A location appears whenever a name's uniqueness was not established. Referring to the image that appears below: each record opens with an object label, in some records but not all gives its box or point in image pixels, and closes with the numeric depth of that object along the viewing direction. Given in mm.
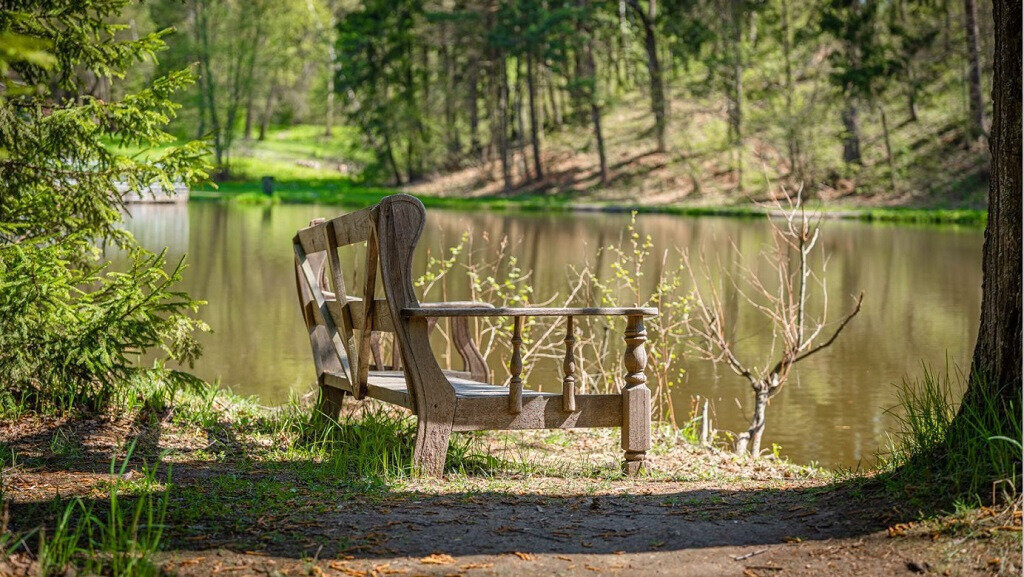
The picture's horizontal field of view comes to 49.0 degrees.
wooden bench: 5453
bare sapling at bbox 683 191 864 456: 7961
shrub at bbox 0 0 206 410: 6078
